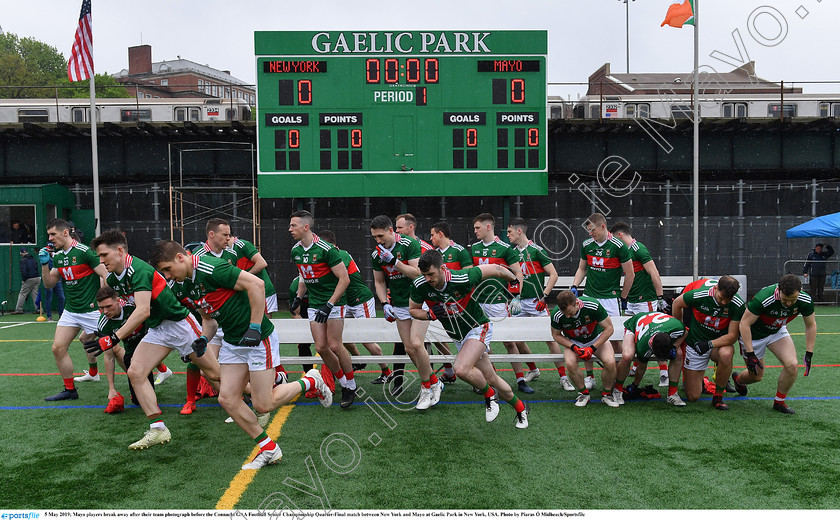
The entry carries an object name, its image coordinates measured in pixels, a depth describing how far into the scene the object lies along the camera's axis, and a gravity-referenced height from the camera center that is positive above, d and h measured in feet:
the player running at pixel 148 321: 18.40 -2.93
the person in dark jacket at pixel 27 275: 52.60 -3.94
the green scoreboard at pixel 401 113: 49.98 +9.62
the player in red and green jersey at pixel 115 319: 21.38 -3.31
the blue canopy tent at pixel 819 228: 53.47 -0.61
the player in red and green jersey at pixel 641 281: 27.68 -2.75
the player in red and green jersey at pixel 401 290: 22.11 -2.61
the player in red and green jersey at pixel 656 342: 21.21 -4.35
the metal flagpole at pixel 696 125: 50.01 +8.35
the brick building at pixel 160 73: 227.34 +63.57
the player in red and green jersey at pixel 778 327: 20.68 -3.84
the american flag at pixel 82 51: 56.34 +16.98
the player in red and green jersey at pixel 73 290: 23.85 -2.42
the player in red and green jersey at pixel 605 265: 26.40 -1.86
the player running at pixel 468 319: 18.74 -3.15
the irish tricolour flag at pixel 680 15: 51.72 +18.14
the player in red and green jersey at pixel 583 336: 21.99 -4.25
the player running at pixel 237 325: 16.11 -2.67
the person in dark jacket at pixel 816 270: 56.29 -4.59
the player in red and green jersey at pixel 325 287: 22.49 -2.28
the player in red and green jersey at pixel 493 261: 25.66 -1.65
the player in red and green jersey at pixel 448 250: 23.58 -0.96
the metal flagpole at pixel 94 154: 56.24 +7.28
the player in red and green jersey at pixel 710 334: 21.76 -4.16
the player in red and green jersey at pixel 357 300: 25.95 -3.19
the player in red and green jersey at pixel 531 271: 28.16 -2.28
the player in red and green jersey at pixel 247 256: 25.43 -1.19
